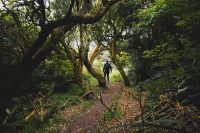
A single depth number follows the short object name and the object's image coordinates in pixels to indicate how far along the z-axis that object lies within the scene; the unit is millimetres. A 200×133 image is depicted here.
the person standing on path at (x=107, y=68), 11899
